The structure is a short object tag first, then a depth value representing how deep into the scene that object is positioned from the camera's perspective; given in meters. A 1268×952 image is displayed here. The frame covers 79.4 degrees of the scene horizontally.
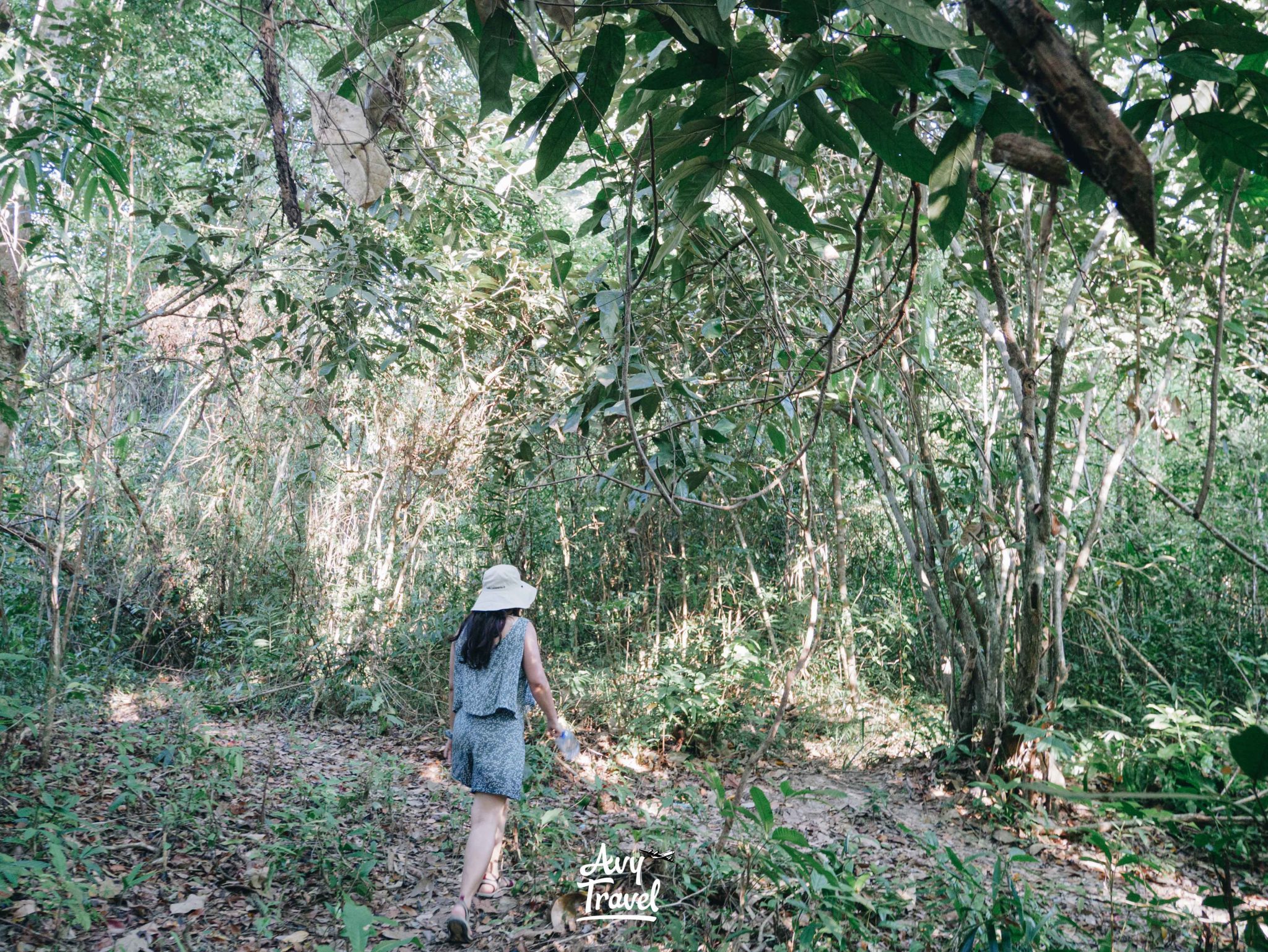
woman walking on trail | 2.86
